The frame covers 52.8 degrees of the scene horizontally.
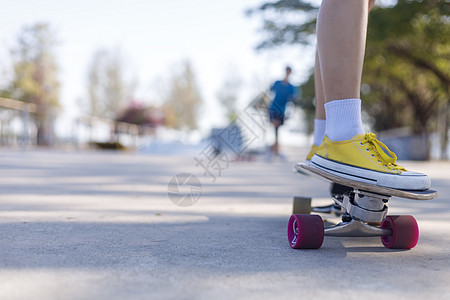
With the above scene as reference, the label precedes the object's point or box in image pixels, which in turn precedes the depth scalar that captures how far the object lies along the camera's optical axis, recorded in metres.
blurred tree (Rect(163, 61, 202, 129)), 46.44
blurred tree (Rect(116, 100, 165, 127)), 39.12
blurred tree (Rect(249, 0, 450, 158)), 11.01
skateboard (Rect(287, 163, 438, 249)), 1.30
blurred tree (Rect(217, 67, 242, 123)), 47.64
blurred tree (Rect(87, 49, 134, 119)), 42.31
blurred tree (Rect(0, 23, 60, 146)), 29.58
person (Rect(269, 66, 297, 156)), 8.10
